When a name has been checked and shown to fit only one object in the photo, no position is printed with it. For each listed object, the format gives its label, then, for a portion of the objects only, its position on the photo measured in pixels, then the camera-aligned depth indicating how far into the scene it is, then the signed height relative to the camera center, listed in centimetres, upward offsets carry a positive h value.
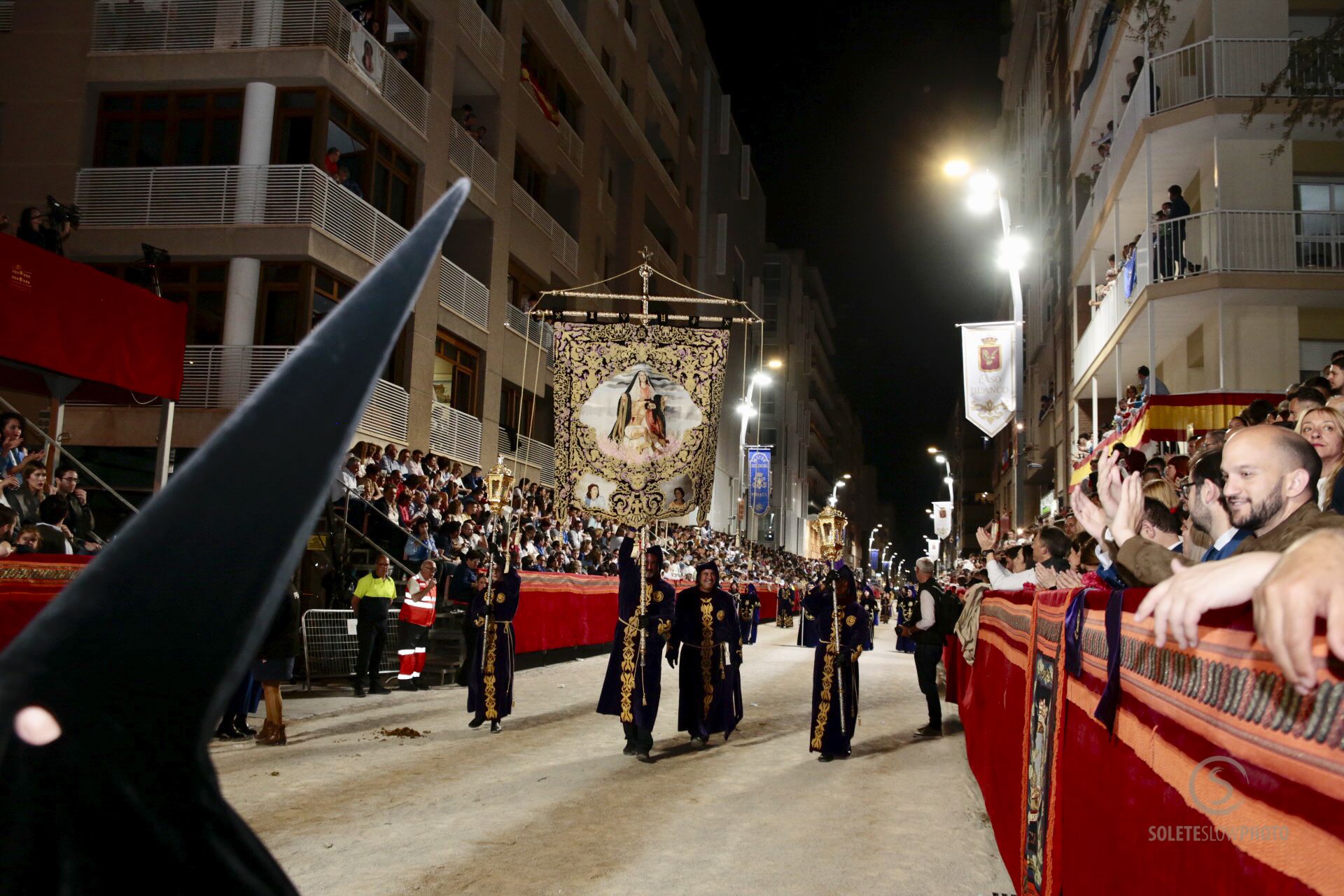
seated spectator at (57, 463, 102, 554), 1184 +34
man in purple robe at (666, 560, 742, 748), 1118 -96
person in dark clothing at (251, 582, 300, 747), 957 -112
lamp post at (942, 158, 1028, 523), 1523 +501
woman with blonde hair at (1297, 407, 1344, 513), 542 +83
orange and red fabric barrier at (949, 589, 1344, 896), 178 -44
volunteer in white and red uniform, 1451 -84
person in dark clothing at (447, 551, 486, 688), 1597 -51
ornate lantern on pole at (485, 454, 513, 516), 1930 +140
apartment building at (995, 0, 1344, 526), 1720 +683
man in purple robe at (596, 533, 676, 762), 1042 -77
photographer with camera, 1281 +396
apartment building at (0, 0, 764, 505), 2014 +807
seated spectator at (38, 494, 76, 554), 1055 +18
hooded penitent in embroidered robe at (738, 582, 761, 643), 2878 -115
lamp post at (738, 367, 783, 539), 4479 +654
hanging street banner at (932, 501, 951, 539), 5638 +316
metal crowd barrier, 1448 -127
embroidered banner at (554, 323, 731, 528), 1298 +184
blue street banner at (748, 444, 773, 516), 5472 +481
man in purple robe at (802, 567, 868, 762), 1010 -92
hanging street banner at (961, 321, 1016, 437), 1762 +351
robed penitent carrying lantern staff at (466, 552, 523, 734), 1134 -101
